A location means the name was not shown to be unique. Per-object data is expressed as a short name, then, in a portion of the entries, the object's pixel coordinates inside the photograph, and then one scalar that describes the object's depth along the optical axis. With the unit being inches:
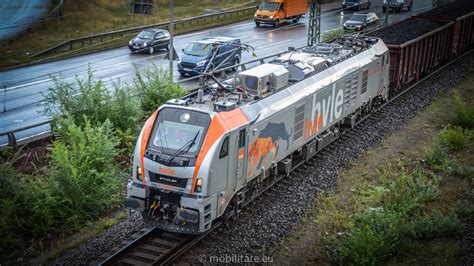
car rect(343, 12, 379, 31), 1739.3
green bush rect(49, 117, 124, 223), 607.2
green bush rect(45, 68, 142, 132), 788.0
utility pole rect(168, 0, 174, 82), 950.1
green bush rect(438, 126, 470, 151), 806.5
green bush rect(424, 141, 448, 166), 749.3
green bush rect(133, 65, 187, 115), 920.9
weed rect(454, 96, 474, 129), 887.1
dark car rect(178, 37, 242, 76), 1262.3
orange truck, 1876.2
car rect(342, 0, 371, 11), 2203.5
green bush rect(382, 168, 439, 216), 604.7
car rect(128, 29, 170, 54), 1456.4
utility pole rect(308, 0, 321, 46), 1235.2
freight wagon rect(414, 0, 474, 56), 1359.5
